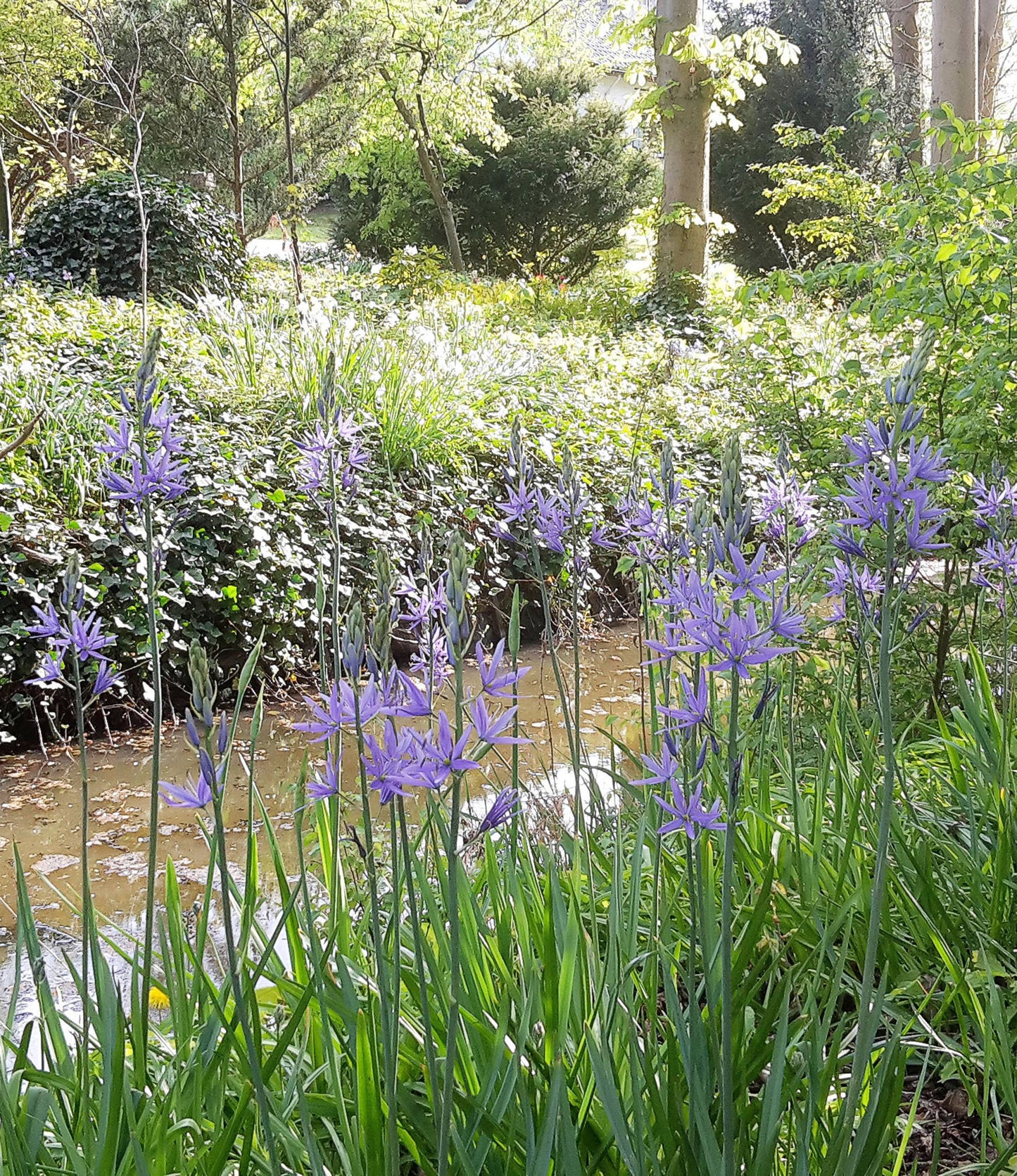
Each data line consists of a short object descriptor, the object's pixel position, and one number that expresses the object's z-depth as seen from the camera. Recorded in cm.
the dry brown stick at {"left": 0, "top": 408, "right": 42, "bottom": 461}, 218
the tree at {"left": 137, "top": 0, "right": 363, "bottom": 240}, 1633
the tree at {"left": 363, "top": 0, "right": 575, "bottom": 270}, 1655
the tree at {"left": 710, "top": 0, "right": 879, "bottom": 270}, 2152
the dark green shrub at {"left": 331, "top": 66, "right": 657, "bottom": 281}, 2072
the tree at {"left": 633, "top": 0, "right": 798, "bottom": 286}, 1162
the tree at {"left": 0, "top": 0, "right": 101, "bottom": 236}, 1577
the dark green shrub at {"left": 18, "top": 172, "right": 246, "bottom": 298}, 1013
